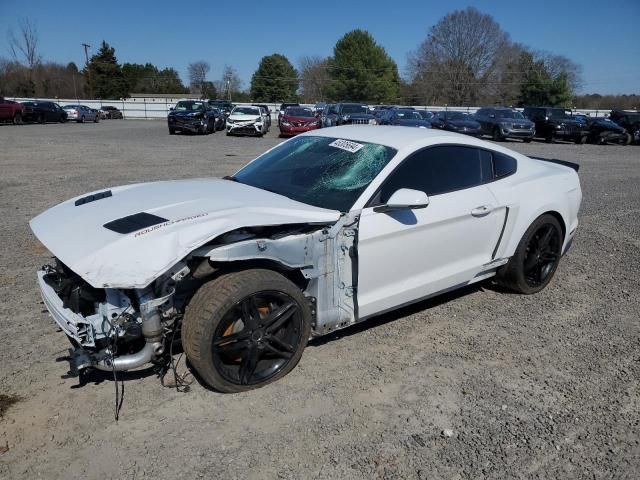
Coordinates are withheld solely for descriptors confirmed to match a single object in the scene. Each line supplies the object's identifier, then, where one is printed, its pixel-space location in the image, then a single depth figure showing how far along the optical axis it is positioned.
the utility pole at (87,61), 74.62
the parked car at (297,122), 23.27
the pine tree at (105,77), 74.44
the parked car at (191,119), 24.61
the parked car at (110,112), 48.12
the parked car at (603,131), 24.48
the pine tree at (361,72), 77.62
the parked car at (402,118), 22.39
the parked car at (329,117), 24.06
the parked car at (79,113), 36.94
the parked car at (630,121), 25.41
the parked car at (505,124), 23.25
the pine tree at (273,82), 85.56
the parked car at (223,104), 36.62
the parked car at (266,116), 26.45
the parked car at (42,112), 31.95
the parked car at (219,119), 27.32
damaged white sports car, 2.77
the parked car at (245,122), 24.11
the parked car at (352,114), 23.20
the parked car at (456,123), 23.50
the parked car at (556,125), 24.39
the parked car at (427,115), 23.88
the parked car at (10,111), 29.62
